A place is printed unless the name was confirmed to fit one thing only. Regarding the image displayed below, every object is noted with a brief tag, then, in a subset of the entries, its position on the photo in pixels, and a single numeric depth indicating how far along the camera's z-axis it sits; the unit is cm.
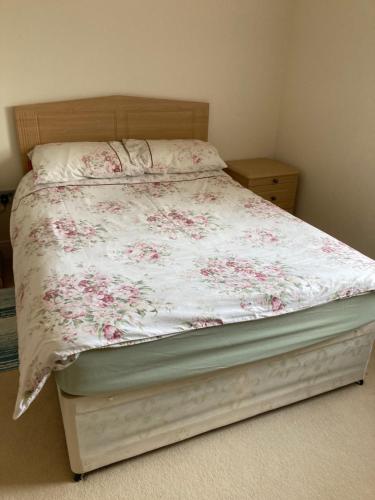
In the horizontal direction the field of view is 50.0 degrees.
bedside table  292
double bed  128
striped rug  198
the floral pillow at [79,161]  238
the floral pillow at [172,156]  260
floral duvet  126
